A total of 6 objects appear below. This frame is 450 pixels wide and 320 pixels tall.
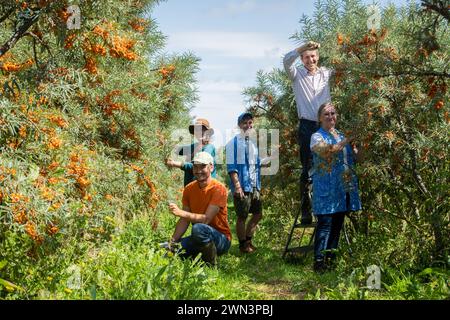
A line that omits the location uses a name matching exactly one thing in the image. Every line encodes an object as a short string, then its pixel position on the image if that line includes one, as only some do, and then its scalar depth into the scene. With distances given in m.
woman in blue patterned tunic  6.05
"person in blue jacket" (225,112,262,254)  7.83
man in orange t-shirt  6.00
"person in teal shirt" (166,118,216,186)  8.02
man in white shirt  6.91
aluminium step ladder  6.97
